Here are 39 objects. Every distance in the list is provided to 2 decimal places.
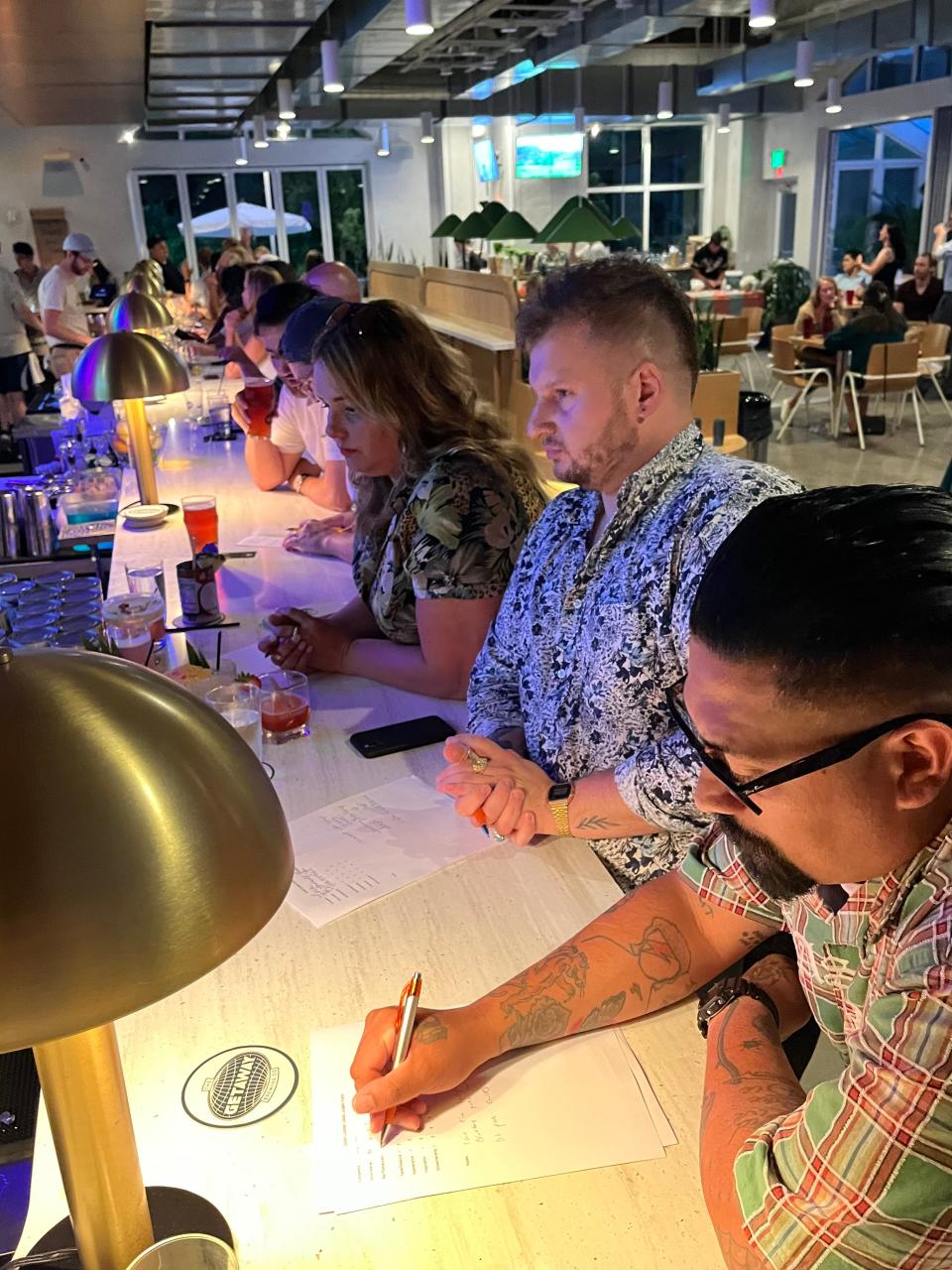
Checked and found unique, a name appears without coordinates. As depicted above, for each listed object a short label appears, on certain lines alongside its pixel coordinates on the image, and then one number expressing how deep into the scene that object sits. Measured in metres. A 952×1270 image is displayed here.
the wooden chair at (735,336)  10.31
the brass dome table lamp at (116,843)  0.48
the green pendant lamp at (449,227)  9.60
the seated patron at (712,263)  14.02
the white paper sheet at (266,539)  3.07
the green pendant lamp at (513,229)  8.27
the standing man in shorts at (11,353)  7.73
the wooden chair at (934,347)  8.71
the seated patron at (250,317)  4.99
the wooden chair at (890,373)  7.91
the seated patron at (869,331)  7.97
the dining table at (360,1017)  0.92
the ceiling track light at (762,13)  6.53
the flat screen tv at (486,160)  16.91
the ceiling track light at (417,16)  5.80
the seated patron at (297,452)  3.35
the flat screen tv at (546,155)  17.09
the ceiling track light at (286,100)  9.85
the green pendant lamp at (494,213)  9.01
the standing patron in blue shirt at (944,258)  10.27
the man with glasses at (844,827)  0.75
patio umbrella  17.22
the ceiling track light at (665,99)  11.19
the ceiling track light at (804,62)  9.01
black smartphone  1.82
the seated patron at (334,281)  4.97
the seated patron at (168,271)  11.48
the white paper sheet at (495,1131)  0.98
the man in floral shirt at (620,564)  1.50
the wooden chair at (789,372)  8.73
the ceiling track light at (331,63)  7.86
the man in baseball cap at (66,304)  7.34
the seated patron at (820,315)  8.98
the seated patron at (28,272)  11.82
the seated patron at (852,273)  12.12
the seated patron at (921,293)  10.18
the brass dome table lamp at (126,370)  2.76
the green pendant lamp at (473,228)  8.91
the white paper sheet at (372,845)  1.40
